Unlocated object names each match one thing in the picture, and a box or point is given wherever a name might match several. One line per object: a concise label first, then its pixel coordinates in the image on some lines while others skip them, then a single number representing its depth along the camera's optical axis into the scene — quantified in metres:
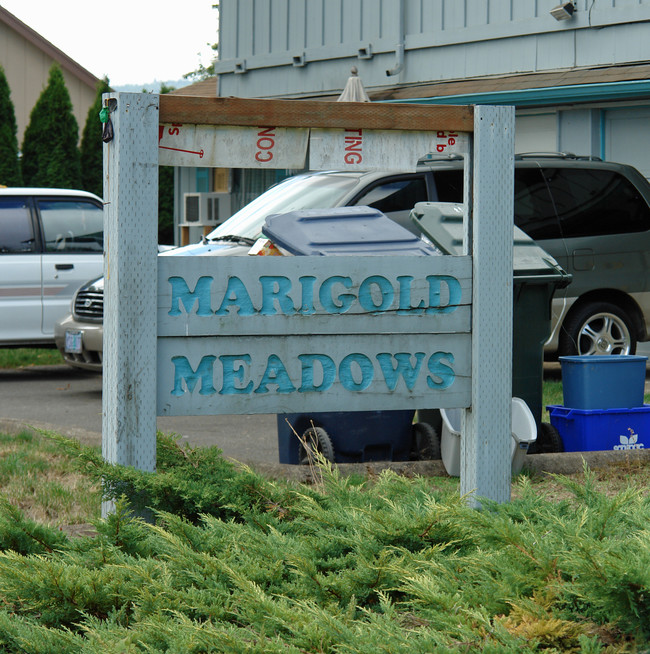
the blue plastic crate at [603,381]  11.99
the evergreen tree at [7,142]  43.28
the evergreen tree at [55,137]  44.56
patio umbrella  24.98
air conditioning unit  35.84
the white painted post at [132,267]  7.18
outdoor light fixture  24.22
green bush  4.51
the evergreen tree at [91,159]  45.91
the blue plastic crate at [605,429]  11.92
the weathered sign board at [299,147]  7.42
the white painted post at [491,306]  7.84
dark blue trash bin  9.36
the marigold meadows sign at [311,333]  7.34
